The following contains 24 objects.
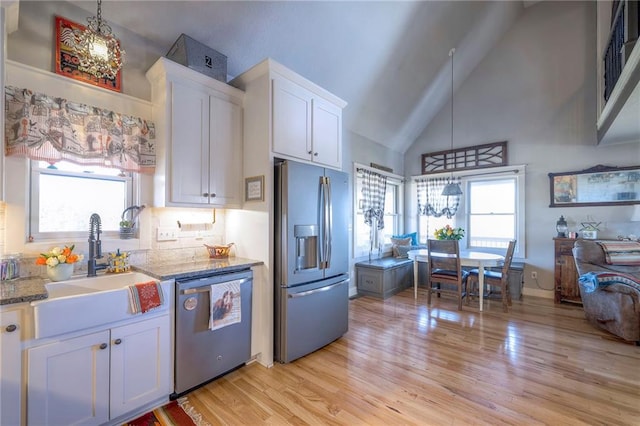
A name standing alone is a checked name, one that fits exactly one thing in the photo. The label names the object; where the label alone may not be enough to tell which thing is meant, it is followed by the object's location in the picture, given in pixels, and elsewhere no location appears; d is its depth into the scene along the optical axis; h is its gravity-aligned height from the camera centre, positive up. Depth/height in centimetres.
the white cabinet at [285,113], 248 +98
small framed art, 251 +24
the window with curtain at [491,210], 482 +7
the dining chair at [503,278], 379 -92
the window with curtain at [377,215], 479 -6
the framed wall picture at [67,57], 203 +118
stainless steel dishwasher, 199 -93
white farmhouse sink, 146 -54
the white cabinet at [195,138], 227 +68
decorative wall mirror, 394 +42
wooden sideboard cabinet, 405 -89
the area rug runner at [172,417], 176 -134
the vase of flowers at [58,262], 179 -32
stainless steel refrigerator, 245 -43
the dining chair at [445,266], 383 -74
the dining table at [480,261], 379 -65
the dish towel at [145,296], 177 -54
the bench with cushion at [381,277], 443 -105
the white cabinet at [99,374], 147 -96
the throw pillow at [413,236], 569 -46
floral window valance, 180 +60
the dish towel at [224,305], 212 -72
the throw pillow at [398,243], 546 -57
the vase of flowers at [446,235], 429 -32
